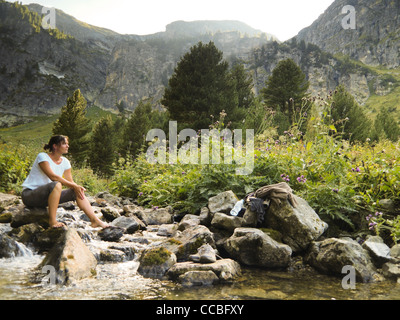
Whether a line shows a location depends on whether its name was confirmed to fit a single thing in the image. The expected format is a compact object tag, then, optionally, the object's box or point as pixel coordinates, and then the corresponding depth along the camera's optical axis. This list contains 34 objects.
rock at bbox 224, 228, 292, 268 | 3.77
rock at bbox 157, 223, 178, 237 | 5.45
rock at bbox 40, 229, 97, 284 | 3.10
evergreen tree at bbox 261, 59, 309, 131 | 33.81
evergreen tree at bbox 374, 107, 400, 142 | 36.66
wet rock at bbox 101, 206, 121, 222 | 6.35
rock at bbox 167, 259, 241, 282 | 3.29
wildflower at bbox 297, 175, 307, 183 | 5.26
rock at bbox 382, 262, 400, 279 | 3.40
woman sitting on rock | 4.66
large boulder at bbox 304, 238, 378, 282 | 3.43
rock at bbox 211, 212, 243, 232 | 4.62
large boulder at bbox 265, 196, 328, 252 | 4.14
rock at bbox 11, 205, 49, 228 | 4.80
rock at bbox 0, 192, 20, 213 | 6.06
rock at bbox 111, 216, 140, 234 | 5.53
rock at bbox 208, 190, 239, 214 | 5.10
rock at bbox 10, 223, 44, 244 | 4.35
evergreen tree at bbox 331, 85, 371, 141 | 26.62
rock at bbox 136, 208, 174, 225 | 6.46
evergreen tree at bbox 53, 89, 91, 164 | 34.47
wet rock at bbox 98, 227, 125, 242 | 4.85
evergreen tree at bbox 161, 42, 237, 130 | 21.47
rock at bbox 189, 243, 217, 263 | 3.57
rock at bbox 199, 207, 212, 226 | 5.29
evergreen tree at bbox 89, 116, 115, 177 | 34.31
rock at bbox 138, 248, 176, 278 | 3.54
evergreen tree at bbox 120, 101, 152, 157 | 33.50
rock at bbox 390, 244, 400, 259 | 3.69
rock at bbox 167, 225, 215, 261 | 4.02
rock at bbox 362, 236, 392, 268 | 3.65
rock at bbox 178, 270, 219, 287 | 3.15
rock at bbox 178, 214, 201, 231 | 5.20
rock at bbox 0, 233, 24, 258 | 3.91
